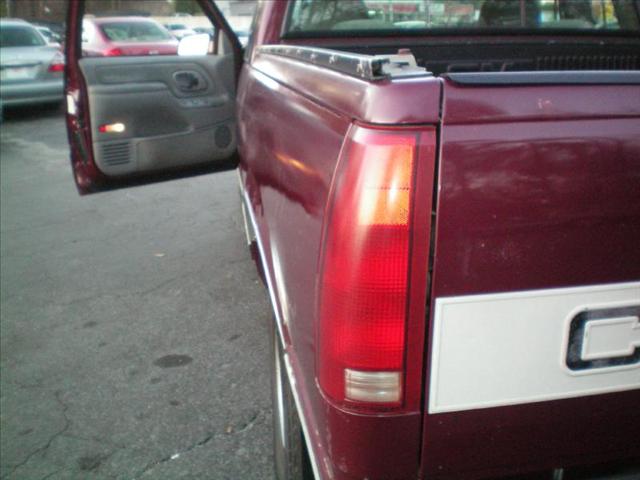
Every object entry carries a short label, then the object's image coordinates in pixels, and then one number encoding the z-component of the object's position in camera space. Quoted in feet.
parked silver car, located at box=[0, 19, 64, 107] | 34.37
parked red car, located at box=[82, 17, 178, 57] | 38.47
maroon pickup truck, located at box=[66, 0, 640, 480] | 3.95
